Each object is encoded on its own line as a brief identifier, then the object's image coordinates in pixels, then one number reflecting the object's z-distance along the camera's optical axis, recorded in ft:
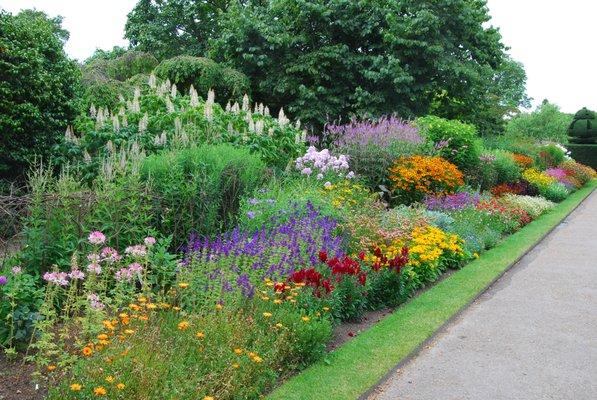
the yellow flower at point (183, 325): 12.85
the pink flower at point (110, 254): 14.88
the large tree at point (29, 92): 28.04
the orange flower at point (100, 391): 10.00
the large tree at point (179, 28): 85.87
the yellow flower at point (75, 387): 10.03
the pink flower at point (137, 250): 14.64
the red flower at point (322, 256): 18.31
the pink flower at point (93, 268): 13.58
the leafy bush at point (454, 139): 48.91
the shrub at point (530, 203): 46.88
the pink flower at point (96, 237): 14.90
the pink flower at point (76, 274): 13.41
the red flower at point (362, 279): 18.45
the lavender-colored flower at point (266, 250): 16.47
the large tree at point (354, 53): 59.06
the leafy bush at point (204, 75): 58.46
